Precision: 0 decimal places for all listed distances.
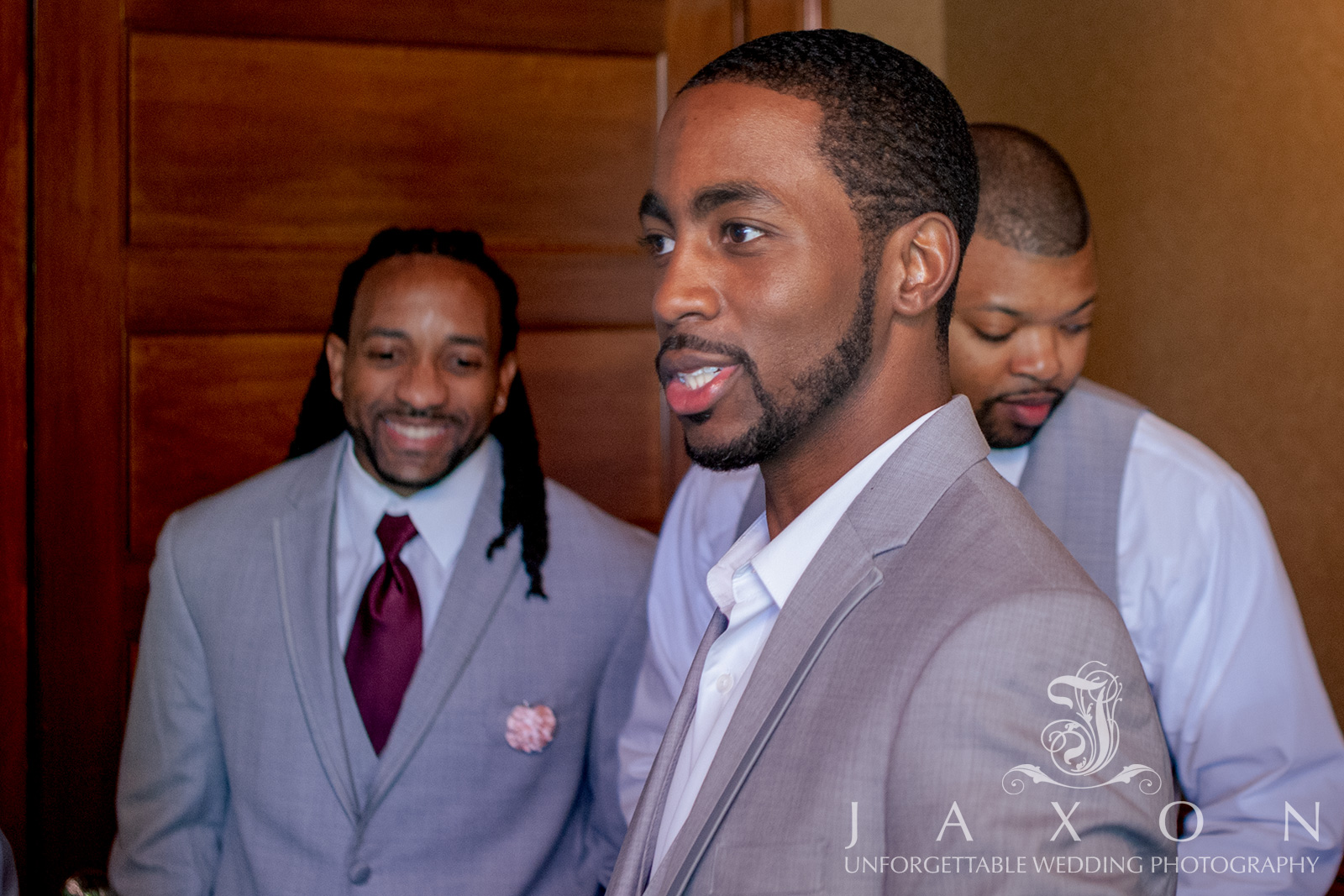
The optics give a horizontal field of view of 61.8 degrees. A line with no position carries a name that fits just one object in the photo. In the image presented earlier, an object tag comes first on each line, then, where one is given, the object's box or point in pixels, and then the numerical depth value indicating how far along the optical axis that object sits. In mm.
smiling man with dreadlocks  1935
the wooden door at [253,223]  2682
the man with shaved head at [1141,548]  1720
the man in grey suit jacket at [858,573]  804
